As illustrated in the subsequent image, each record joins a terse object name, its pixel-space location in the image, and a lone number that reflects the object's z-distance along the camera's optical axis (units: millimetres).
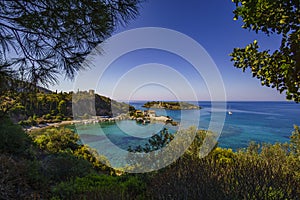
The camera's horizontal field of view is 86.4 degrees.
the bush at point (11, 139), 4059
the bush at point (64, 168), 3893
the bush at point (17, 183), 2346
